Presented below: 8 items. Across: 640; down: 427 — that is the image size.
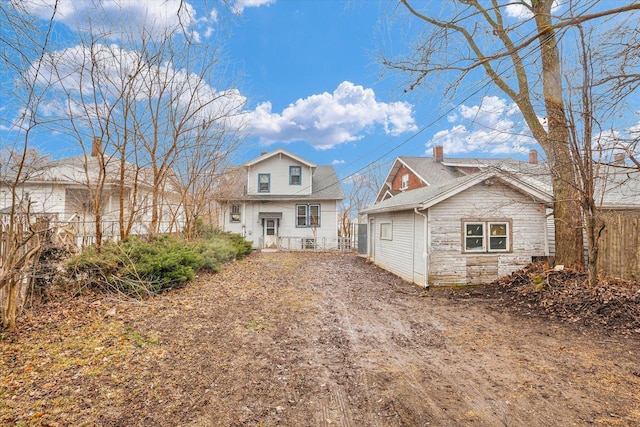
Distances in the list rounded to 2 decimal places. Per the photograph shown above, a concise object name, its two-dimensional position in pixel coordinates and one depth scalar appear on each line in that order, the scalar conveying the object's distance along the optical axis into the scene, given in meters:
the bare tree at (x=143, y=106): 6.26
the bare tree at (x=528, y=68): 3.27
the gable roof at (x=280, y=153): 17.97
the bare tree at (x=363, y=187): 28.95
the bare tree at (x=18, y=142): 2.79
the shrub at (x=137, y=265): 5.85
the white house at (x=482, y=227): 8.24
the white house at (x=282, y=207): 17.89
